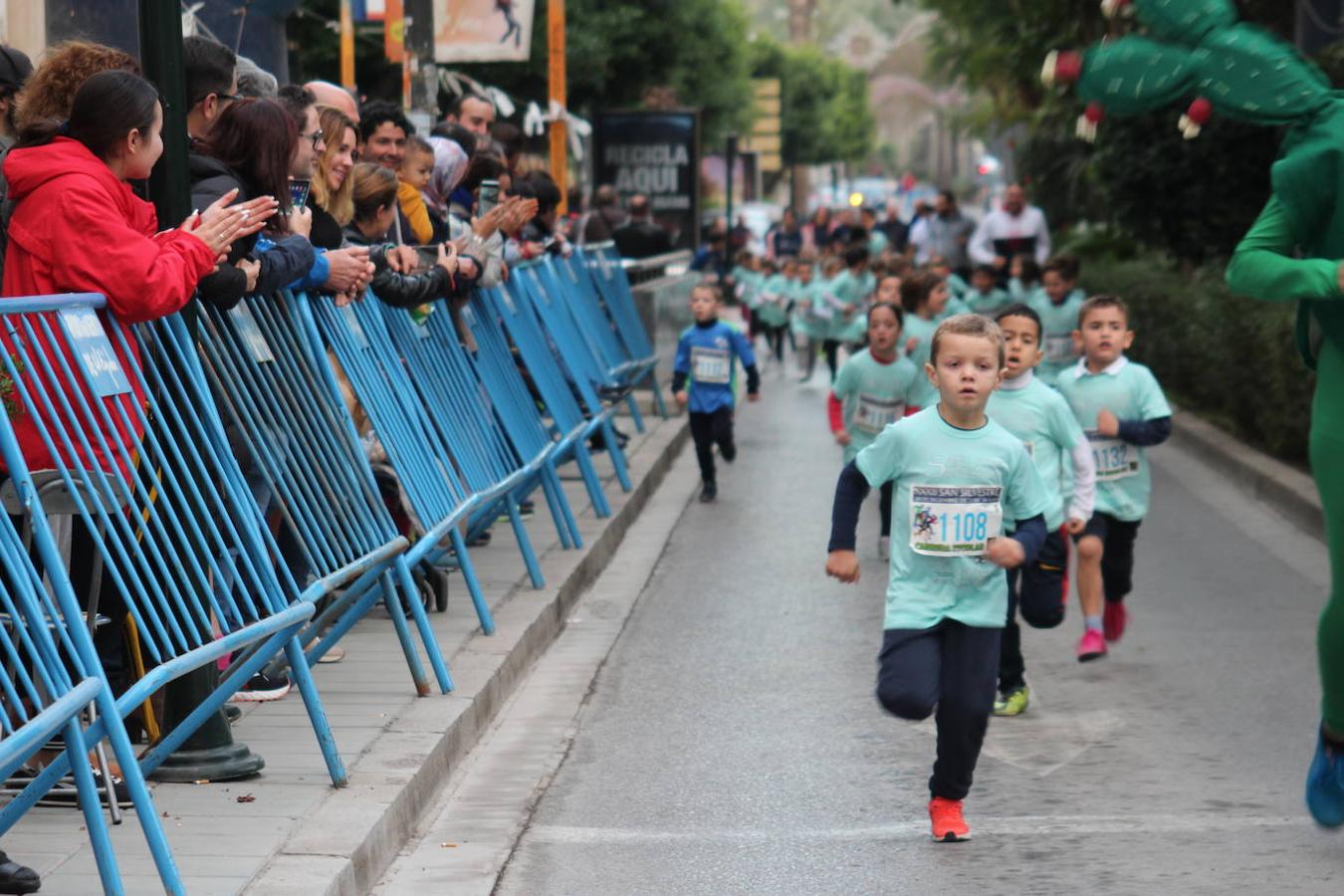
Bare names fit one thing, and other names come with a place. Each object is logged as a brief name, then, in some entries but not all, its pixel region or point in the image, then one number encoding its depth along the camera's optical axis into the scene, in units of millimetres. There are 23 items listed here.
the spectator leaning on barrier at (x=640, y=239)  35517
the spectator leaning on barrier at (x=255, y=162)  11369
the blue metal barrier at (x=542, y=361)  18131
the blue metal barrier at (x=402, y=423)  12193
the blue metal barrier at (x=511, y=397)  16407
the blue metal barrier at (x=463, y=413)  14014
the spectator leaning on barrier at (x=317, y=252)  11672
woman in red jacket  8770
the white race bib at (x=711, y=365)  24501
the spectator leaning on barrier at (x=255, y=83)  14052
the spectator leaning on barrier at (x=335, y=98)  14477
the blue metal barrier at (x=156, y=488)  7991
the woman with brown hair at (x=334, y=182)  12978
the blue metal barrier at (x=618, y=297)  26062
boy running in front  10108
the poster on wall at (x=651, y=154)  45425
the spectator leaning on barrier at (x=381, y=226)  14065
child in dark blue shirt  24476
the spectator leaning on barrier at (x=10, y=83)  10925
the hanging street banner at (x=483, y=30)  26380
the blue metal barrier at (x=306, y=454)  10108
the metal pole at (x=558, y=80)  32145
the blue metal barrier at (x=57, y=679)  6968
